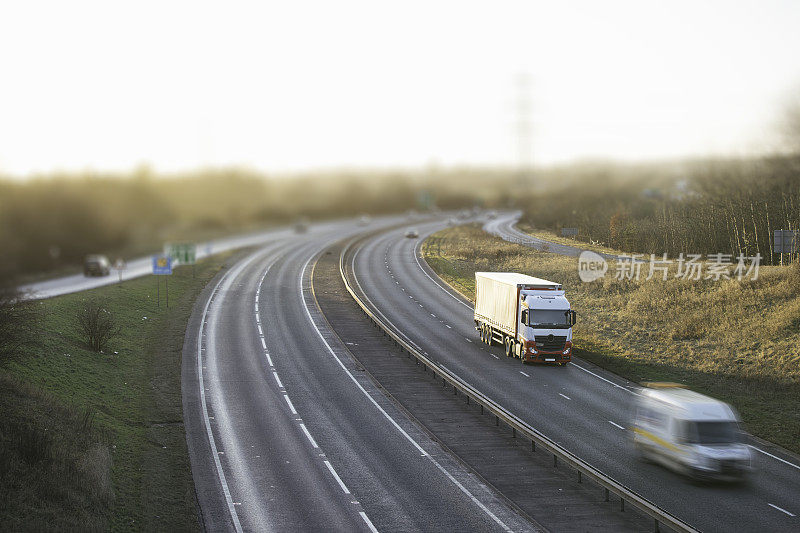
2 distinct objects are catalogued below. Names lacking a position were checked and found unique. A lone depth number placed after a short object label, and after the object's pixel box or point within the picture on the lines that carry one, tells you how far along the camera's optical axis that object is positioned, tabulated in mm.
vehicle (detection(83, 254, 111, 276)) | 73500
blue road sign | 52344
